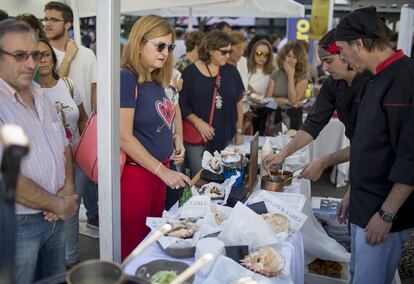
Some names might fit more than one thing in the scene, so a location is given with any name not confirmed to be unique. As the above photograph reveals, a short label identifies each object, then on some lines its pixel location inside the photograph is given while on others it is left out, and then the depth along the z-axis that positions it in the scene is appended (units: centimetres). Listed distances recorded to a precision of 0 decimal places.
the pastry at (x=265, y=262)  144
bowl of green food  131
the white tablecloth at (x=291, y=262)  150
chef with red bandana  232
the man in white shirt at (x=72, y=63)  307
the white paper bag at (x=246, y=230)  160
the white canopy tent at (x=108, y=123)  135
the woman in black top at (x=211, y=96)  361
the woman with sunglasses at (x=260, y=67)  556
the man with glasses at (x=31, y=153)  153
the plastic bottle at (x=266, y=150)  293
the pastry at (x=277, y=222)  178
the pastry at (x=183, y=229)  166
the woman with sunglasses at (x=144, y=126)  212
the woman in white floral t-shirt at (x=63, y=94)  252
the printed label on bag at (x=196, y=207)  189
